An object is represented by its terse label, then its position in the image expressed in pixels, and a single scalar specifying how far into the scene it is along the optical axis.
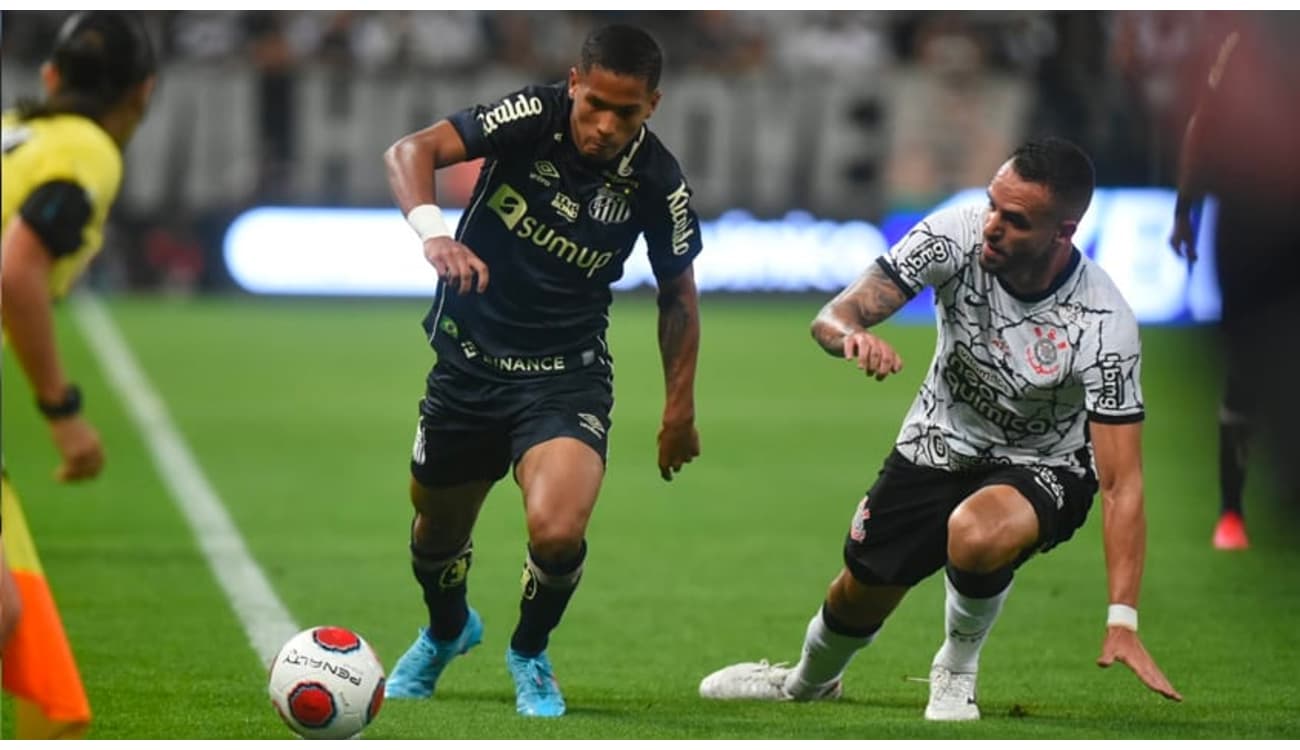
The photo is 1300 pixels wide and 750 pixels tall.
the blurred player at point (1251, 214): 19.52
